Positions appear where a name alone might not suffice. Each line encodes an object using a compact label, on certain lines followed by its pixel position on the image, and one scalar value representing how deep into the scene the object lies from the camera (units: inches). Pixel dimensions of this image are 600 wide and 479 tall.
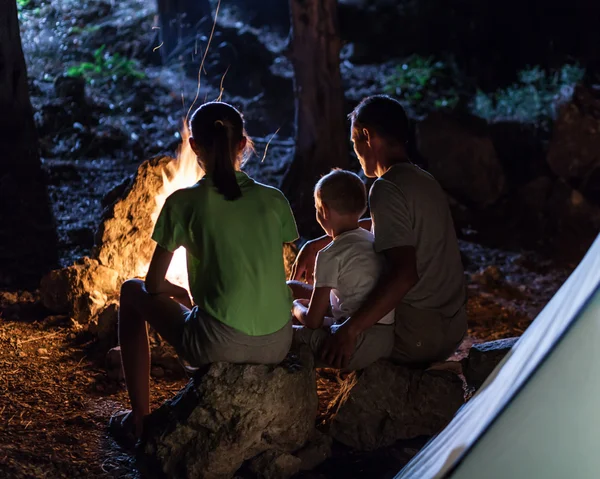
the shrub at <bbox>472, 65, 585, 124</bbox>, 407.2
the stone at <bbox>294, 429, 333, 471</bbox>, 126.1
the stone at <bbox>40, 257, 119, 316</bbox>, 191.0
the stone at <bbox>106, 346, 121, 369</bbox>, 163.5
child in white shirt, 130.3
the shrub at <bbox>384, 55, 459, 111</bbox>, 467.5
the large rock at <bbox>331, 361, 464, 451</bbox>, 133.2
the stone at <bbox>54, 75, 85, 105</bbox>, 437.7
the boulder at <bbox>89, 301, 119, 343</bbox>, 179.5
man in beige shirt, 127.1
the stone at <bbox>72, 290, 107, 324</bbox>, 189.8
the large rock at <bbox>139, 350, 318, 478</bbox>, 118.6
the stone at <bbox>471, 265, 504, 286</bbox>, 275.7
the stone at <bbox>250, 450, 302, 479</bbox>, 120.4
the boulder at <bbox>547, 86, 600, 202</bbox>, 329.7
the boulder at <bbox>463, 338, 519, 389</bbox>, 135.3
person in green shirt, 117.3
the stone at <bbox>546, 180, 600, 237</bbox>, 318.7
